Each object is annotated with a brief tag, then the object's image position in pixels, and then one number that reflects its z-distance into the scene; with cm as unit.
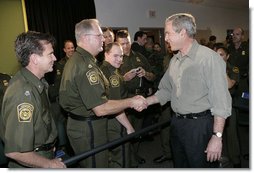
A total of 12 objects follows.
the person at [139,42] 504
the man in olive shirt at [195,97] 201
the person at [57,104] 295
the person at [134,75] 382
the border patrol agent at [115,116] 287
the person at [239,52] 485
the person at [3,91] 249
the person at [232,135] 340
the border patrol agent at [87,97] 222
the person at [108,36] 397
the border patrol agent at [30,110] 166
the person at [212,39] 811
